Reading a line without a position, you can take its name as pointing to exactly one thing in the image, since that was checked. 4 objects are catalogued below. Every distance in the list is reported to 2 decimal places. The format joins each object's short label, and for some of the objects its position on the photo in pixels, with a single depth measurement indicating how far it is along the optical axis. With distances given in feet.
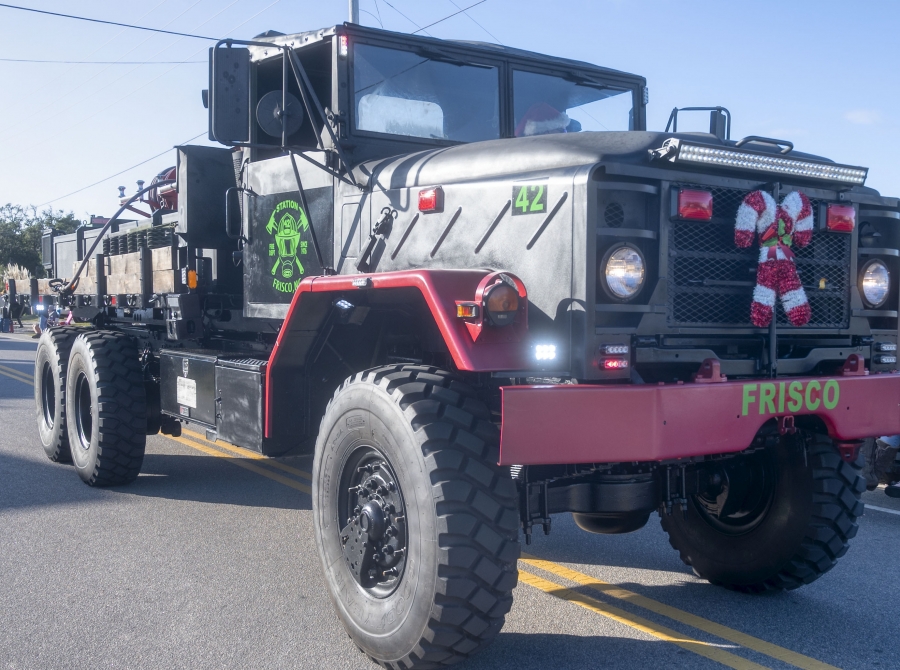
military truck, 10.59
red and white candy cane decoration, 11.77
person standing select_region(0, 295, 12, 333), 102.17
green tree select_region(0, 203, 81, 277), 143.33
